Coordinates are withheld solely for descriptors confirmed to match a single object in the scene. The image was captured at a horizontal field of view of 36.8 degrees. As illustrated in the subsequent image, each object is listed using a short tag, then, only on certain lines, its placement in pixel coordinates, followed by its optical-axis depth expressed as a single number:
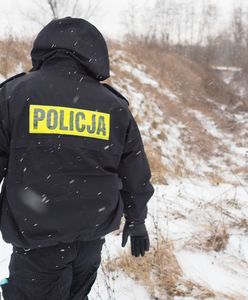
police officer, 1.74
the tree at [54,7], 19.88
